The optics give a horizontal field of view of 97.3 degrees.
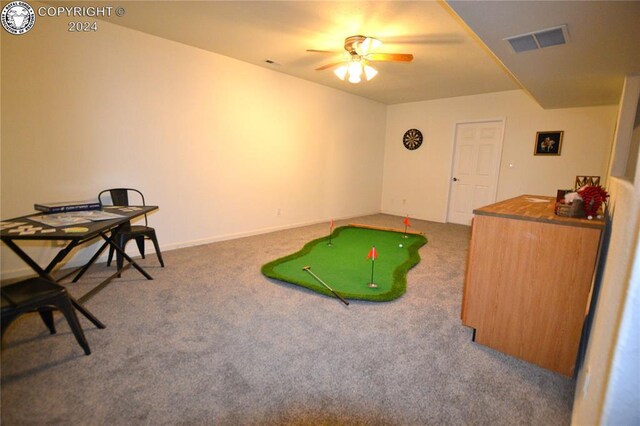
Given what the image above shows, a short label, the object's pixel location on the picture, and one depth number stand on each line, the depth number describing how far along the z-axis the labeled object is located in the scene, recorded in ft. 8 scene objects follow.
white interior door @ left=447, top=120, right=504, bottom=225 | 18.25
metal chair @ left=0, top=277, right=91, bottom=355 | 4.75
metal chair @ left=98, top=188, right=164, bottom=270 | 9.45
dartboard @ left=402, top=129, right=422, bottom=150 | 21.22
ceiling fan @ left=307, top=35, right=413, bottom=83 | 9.88
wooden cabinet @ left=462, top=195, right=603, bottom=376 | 5.48
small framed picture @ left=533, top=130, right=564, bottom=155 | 16.02
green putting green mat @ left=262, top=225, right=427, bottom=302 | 9.11
